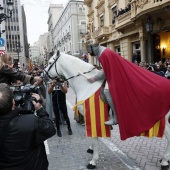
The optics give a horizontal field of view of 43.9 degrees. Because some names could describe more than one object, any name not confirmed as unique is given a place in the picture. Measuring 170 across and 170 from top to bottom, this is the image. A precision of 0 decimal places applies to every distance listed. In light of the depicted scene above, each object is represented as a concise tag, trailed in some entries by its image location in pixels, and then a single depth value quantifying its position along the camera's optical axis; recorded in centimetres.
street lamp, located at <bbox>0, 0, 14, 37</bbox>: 1227
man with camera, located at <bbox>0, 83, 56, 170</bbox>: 186
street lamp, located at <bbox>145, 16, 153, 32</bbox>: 1205
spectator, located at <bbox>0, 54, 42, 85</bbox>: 358
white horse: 385
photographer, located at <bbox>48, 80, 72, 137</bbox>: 601
